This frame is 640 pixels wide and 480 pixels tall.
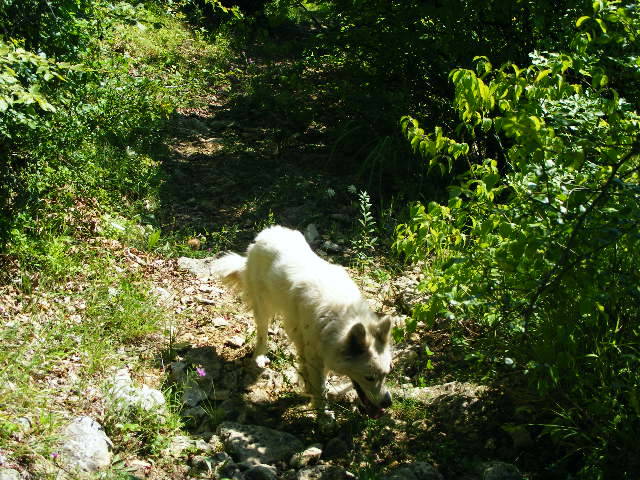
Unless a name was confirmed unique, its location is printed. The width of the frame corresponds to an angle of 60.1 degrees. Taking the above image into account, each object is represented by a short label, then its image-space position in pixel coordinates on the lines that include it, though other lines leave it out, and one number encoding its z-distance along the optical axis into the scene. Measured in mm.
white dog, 4363
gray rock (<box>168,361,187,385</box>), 4719
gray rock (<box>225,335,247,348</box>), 5406
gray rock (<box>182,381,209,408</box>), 4531
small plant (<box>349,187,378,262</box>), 6395
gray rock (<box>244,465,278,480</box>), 3842
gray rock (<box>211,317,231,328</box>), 5688
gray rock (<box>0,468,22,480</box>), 3164
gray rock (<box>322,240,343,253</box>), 6945
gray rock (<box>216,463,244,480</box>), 3820
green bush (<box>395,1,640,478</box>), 2930
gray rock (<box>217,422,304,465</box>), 4027
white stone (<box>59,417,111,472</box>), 3514
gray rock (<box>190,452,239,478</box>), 3836
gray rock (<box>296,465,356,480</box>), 3836
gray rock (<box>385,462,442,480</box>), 3759
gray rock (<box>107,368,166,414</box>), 4035
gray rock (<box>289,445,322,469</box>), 4020
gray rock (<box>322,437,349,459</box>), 4203
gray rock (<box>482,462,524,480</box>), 3631
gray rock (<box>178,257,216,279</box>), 6316
